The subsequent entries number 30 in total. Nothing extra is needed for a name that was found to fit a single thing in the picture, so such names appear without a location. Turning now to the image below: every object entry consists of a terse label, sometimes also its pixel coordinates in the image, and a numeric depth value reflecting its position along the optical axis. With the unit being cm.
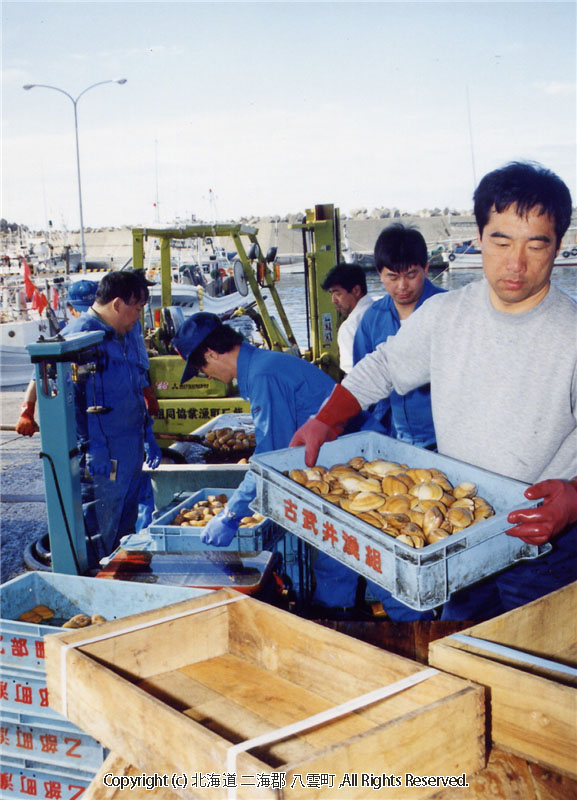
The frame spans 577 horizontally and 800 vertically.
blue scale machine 314
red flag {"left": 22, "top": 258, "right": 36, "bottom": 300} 1742
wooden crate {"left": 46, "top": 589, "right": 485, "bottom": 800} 126
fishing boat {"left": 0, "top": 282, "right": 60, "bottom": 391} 1616
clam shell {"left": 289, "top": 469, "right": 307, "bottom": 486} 227
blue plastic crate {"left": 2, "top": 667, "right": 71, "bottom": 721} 248
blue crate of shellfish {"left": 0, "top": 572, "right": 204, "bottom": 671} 255
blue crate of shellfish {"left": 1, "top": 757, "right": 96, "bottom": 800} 246
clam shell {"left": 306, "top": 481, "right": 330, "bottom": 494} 224
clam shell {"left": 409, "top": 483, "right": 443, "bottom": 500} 217
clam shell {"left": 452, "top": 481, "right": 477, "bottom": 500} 218
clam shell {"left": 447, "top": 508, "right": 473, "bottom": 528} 199
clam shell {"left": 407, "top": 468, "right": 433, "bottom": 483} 231
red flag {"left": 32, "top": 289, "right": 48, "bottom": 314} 1733
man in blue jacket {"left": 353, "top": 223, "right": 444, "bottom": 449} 376
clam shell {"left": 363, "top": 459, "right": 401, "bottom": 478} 241
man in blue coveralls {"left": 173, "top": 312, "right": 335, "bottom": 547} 329
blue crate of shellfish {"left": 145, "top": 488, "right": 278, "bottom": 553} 333
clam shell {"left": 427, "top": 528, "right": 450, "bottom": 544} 197
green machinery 754
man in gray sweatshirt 205
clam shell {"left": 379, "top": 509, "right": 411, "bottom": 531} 203
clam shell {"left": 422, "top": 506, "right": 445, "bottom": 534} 202
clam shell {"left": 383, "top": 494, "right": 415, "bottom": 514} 212
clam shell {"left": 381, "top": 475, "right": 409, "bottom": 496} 223
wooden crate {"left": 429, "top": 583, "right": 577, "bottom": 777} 139
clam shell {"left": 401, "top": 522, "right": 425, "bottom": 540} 198
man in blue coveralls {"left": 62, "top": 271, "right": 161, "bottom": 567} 457
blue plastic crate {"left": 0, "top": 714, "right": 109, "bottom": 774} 241
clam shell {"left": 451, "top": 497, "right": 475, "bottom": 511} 208
